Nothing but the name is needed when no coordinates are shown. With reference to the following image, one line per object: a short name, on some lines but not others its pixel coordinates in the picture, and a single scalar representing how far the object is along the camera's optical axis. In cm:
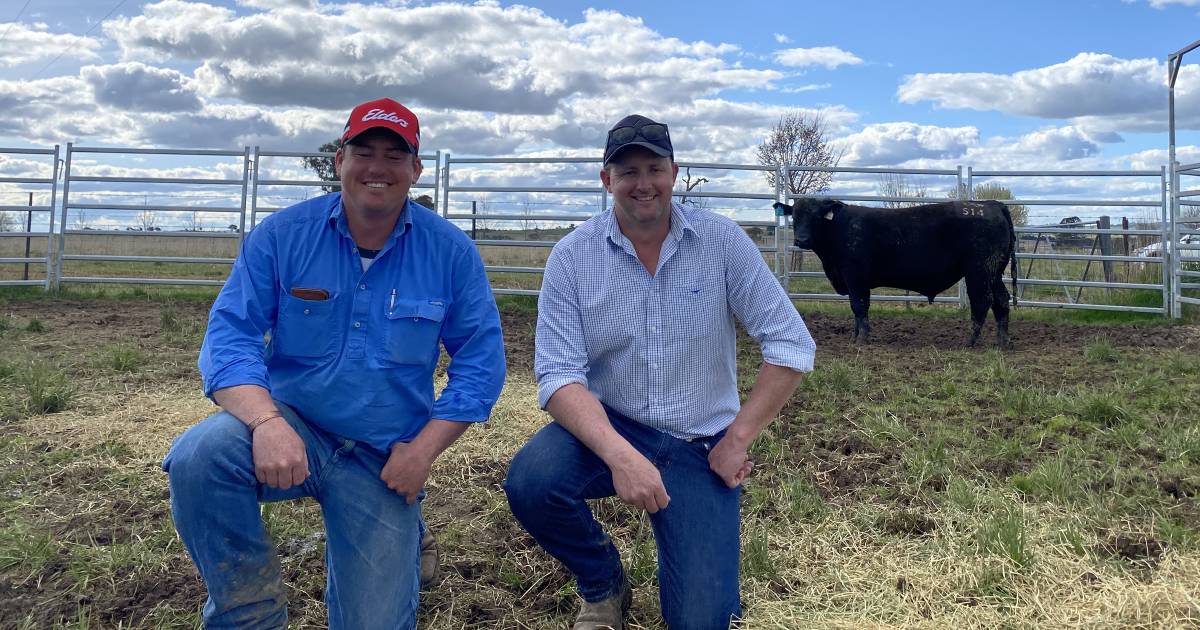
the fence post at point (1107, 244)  1229
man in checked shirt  249
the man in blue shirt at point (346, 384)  214
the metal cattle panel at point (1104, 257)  1049
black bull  825
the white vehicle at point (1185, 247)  1030
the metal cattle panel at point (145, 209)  1118
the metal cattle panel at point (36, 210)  1116
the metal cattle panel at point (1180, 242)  1027
